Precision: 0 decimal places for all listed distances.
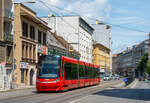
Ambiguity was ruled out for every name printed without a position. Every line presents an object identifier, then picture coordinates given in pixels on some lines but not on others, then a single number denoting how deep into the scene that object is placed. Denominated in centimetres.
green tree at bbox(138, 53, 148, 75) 14099
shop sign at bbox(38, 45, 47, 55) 5332
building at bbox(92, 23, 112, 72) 12726
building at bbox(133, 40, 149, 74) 15062
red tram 2569
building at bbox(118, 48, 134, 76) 18465
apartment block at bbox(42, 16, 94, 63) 8094
